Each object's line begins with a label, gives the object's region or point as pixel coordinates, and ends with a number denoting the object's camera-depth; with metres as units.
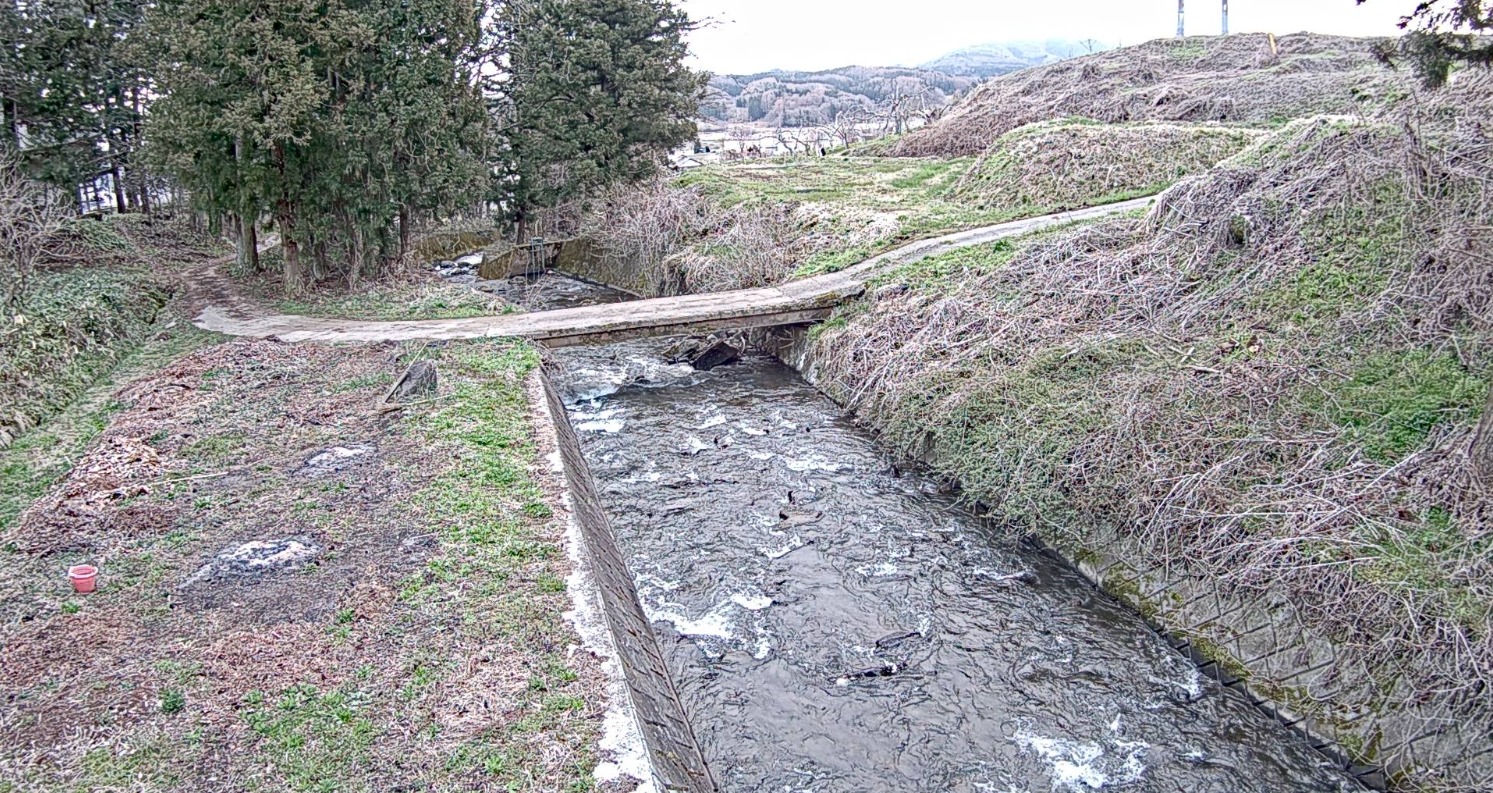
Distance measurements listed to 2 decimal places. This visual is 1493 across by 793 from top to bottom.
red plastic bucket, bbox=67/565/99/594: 7.23
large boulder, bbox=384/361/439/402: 12.11
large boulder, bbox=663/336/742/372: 17.48
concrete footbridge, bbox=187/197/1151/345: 15.50
